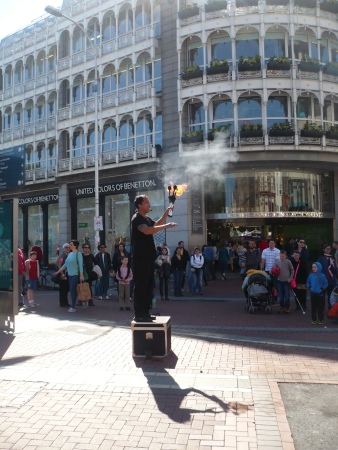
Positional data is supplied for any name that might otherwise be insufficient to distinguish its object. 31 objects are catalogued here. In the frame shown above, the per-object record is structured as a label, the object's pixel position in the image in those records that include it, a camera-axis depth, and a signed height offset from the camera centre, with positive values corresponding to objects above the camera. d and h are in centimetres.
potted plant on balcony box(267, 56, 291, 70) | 2216 +820
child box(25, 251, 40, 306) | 1348 -126
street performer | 667 -40
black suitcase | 655 -156
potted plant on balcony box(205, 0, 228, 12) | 2266 +1137
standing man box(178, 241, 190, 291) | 1585 -89
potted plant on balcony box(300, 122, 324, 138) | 2200 +474
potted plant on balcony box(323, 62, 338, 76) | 2281 +808
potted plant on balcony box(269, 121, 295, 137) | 2184 +476
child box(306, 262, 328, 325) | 962 -133
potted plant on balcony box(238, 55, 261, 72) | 2223 +818
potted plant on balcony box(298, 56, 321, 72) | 2244 +813
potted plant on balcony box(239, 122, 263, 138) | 2184 +479
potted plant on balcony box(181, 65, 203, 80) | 2314 +816
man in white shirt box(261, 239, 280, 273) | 1258 -77
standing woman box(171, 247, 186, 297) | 1569 -130
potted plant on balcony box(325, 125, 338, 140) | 2248 +470
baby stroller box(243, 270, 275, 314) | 1159 -162
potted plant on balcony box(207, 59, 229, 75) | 2255 +818
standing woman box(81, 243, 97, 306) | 1335 -92
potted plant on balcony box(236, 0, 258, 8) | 2255 +1138
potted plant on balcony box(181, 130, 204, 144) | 2272 +473
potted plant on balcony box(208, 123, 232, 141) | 2228 +486
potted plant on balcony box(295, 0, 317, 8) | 2252 +1128
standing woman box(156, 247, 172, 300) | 1480 -125
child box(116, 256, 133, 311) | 1249 -147
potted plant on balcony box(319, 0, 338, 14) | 2283 +1131
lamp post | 2080 +456
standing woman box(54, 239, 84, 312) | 1224 -97
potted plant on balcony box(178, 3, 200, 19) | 2327 +1140
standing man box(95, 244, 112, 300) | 1508 -126
